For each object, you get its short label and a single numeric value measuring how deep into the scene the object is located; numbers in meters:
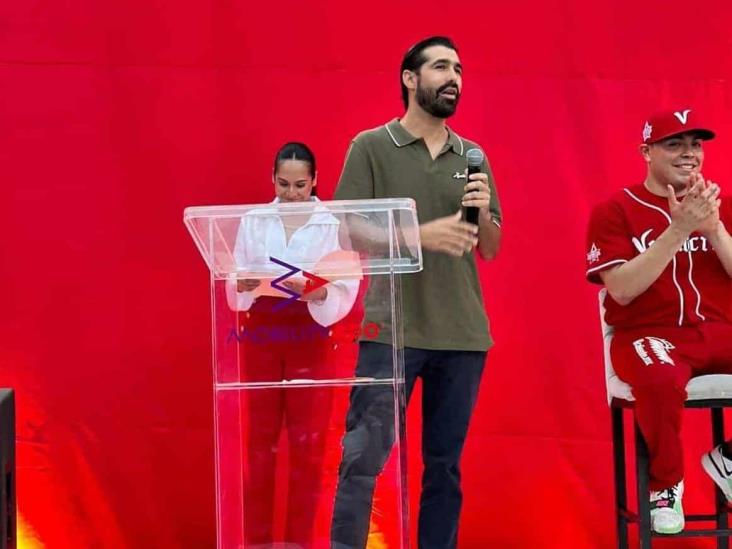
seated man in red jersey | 9.84
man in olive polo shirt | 9.86
